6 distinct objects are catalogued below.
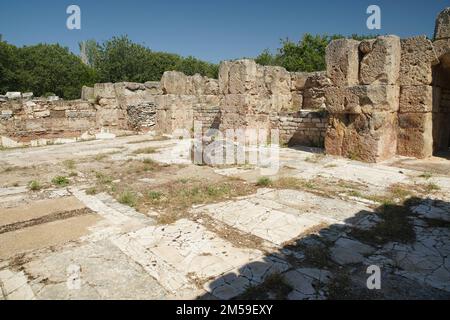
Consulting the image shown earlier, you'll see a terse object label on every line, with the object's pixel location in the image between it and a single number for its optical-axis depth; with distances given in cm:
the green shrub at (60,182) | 605
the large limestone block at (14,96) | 1205
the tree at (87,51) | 4769
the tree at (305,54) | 3036
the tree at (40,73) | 3081
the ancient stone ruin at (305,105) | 740
